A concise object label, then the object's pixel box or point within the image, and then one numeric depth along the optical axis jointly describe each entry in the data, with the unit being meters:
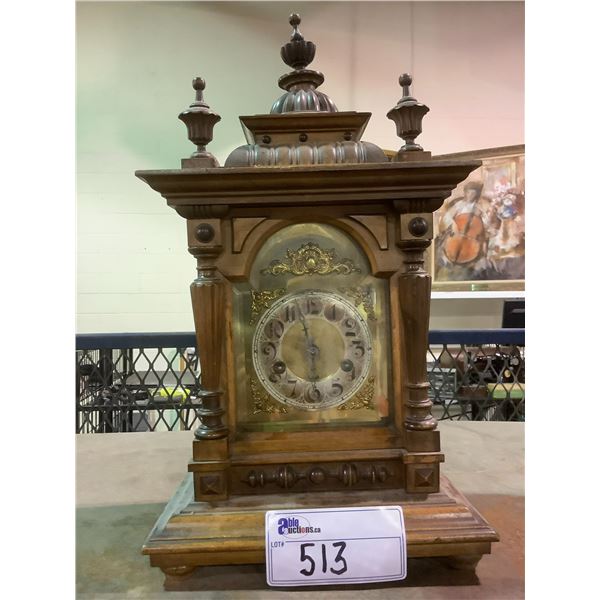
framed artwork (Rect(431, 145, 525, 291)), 2.72
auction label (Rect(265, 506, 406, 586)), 0.64
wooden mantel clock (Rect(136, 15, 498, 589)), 0.71
